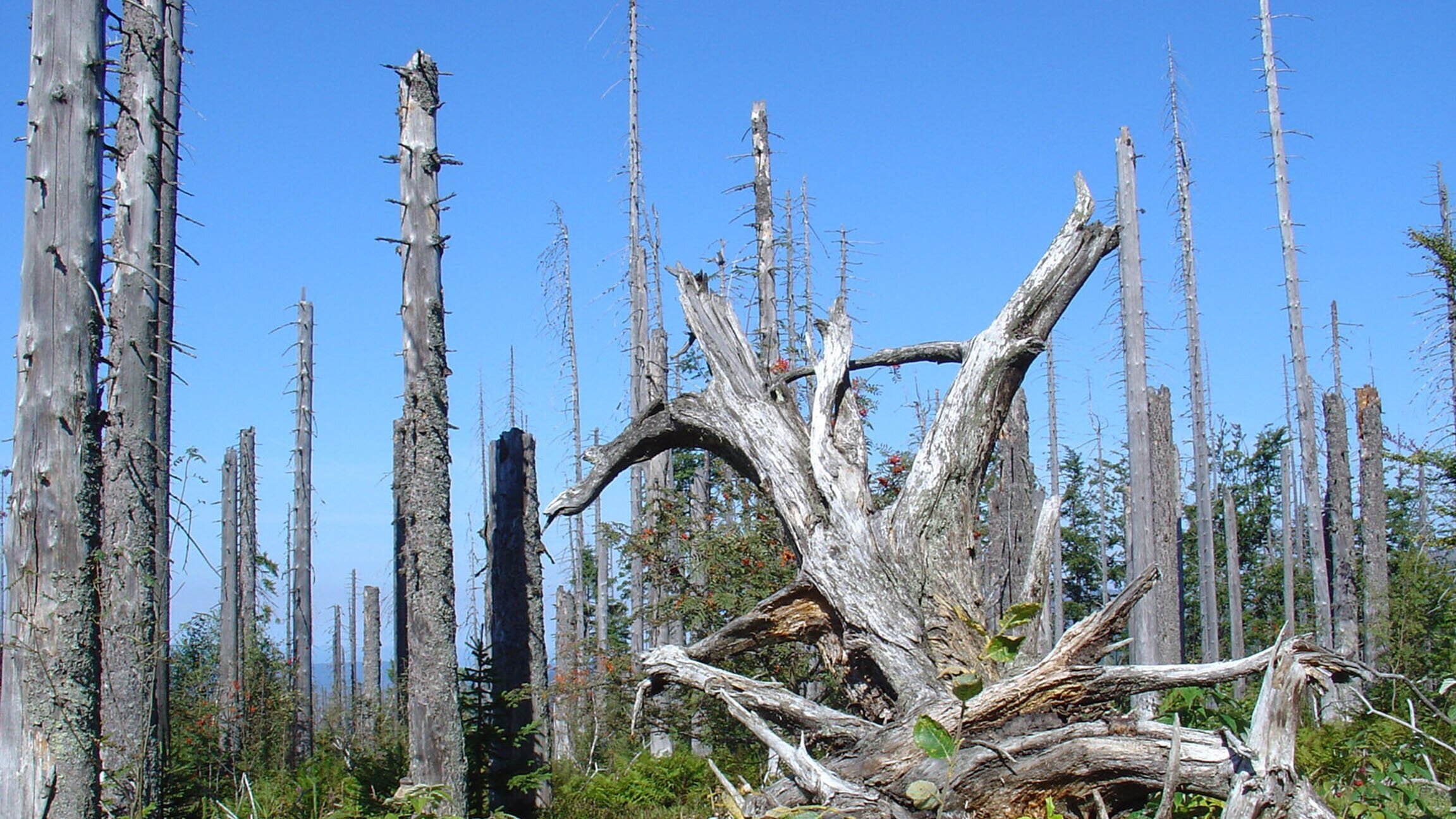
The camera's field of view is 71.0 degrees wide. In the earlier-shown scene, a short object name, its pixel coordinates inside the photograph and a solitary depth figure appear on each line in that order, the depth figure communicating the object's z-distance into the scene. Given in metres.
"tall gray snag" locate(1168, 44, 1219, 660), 23.05
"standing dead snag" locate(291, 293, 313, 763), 20.81
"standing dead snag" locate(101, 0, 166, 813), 7.22
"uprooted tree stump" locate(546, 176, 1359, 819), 4.18
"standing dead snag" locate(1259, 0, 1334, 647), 19.80
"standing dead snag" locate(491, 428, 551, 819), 10.12
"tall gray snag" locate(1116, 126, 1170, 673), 16.02
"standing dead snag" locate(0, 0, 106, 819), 5.22
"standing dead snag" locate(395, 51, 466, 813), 8.63
